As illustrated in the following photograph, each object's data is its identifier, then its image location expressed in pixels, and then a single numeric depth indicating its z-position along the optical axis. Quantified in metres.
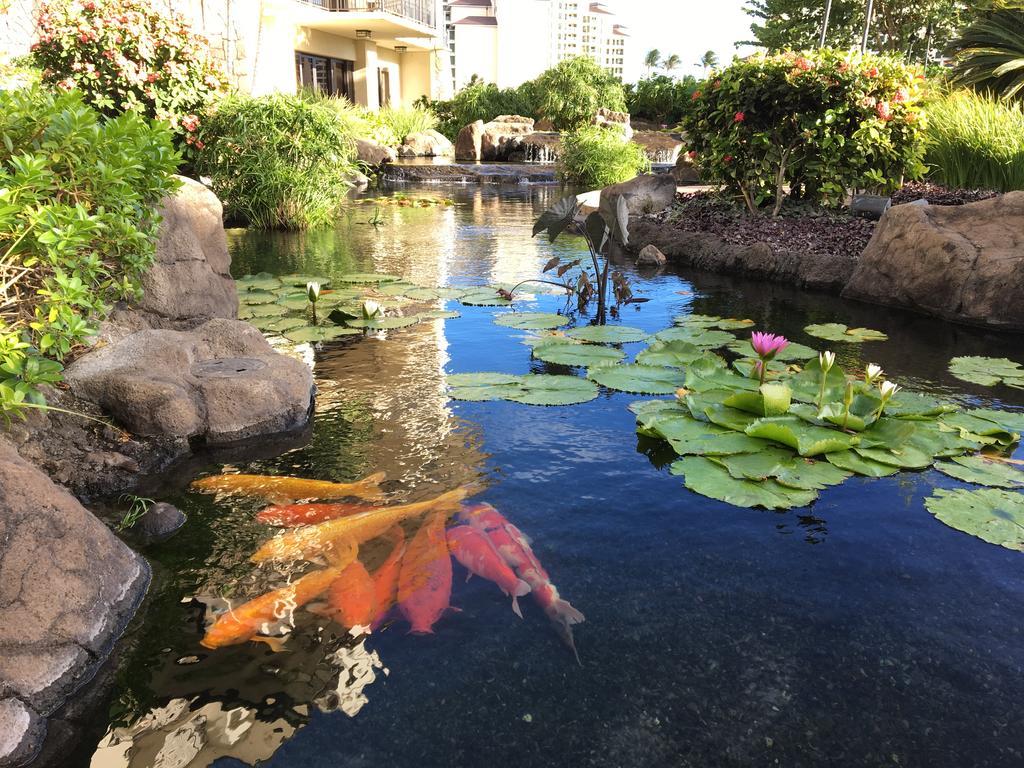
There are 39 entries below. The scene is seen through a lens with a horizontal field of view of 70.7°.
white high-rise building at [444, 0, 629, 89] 48.78
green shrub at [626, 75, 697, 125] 28.88
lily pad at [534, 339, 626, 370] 4.28
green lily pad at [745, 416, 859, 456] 3.00
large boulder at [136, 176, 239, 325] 4.12
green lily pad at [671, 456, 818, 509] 2.72
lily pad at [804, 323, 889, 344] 4.97
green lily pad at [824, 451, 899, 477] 2.95
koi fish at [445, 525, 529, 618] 2.29
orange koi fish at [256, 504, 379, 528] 2.62
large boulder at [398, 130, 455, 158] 20.70
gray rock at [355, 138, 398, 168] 16.88
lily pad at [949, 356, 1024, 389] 4.03
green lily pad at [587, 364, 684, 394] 3.82
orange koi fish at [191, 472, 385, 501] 2.82
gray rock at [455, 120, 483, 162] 21.72
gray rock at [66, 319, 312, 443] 3.11
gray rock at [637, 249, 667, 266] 8.02
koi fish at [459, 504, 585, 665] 2.15
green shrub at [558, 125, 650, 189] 15.10
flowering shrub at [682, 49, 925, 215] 7.59
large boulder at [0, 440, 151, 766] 1.74
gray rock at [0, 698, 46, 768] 1.62
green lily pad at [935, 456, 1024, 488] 2.86
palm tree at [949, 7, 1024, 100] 13.82
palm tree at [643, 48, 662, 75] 97.81
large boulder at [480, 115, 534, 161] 21.78
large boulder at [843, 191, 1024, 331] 5.25
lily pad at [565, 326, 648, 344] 4.79
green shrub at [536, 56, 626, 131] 24.83
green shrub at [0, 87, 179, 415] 2.64
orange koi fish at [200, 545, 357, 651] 2.04
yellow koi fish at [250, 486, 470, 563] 2.42
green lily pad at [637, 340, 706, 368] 4.22
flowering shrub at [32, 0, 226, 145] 8.15
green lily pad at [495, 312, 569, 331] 5.12
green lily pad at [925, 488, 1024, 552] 2.50
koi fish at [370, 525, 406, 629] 2.17
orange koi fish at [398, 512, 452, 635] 2.14
